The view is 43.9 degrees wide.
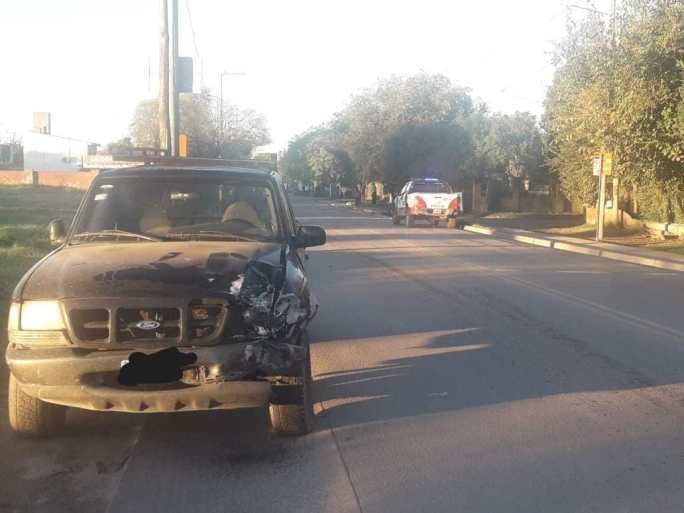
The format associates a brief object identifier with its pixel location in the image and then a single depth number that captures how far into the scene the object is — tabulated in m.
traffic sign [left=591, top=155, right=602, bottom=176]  24.83
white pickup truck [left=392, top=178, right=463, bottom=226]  32.62
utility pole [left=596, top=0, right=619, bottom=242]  21.09
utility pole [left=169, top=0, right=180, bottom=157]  20.70
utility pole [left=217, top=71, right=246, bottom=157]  39.07
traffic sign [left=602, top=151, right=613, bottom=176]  24.48
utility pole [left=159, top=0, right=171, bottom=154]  20.05
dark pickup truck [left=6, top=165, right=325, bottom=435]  5.26
